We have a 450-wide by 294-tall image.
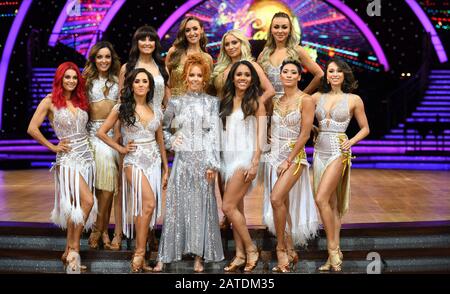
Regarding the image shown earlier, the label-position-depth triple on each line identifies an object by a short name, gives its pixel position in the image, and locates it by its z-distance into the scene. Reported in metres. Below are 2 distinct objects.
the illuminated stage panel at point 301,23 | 17.55
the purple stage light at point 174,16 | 17.80
